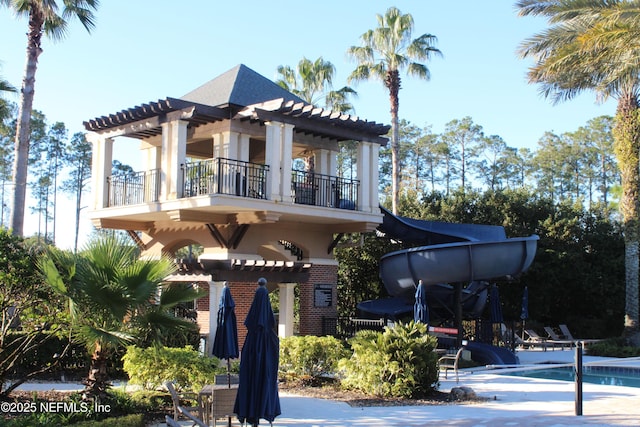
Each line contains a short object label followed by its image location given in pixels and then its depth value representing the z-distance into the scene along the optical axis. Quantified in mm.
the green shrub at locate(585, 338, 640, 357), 25156
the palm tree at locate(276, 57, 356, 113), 36969
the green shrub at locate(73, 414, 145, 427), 9078
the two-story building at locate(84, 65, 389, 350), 19953
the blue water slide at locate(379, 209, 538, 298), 21734
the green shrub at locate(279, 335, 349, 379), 15383
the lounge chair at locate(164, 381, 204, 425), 9688
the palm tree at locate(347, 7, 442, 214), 36375
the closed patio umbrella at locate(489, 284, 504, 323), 22625
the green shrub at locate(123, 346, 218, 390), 12094
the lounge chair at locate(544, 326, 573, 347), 28867
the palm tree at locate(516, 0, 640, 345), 24484
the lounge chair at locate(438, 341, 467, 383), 16011
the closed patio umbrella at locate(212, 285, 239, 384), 12000
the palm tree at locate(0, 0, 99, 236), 24516
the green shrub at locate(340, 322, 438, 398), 13469
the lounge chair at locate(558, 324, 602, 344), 30672
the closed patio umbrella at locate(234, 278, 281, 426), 9375
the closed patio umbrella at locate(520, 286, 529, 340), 24734
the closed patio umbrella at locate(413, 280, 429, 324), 19766
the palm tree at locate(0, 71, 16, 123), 25550
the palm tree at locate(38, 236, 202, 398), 10203
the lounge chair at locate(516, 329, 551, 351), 26922
